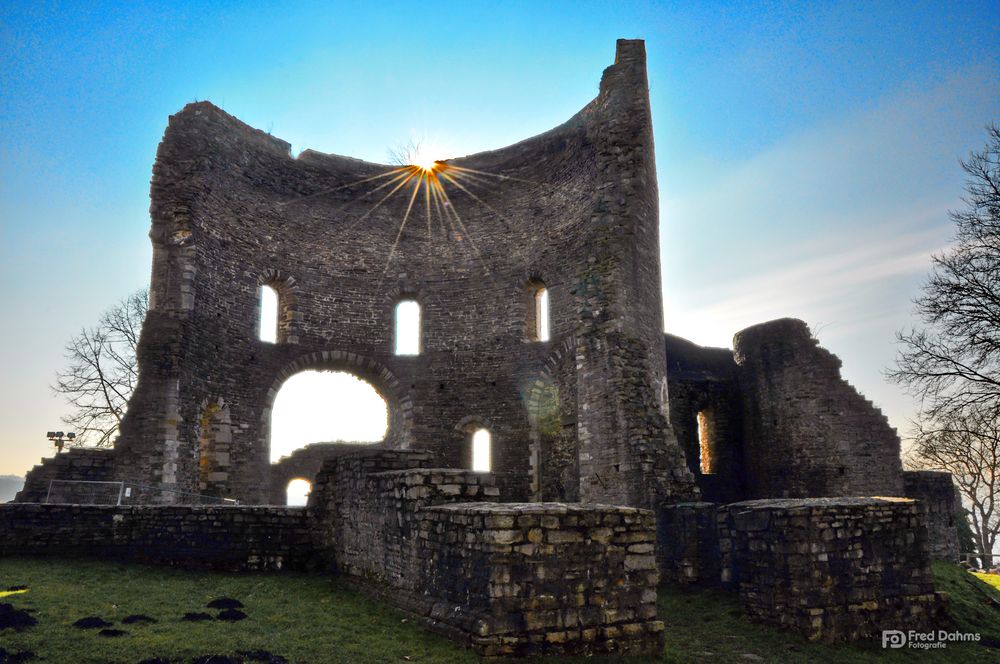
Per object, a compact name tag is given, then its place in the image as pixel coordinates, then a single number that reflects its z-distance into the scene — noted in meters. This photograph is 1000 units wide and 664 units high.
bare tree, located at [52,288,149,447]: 26.77
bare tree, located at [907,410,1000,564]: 28.08
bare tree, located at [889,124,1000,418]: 15.15
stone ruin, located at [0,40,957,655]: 9.83
